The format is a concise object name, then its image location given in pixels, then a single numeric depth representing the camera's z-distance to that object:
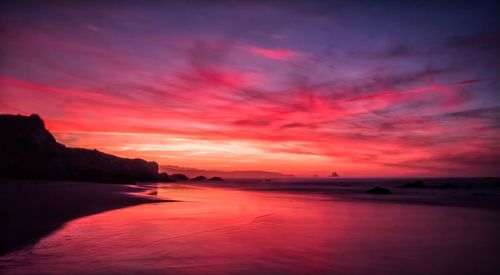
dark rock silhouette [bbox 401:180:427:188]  67.78
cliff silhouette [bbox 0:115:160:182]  45.34
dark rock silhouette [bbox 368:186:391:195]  48.99
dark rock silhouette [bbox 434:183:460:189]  63.21
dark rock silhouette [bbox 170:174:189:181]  126.97
